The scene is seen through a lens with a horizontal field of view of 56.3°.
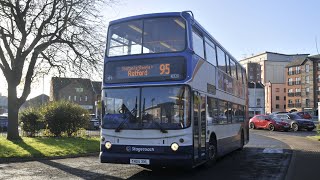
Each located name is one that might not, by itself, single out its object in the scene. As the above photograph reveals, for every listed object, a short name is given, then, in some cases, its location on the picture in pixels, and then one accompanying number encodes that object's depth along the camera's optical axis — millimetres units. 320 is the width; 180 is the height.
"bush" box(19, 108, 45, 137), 17651
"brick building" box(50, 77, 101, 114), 65857
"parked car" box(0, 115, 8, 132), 26970
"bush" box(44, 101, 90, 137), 17305
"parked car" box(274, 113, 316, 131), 28067
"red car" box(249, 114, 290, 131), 27721
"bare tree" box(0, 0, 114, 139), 16222
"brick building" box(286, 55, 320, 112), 69867
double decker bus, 7760
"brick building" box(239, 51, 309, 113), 82310
